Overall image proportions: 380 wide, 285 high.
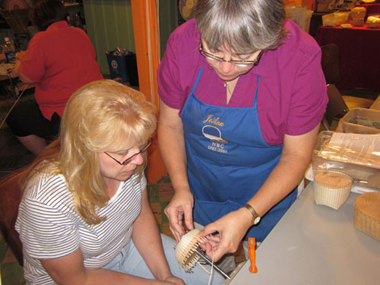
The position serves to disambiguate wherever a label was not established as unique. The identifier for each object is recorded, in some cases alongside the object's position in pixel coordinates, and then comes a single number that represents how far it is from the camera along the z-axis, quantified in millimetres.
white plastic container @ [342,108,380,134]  1562
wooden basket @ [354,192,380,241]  998
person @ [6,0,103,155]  2389
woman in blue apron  820
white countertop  893
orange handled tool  918
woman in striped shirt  952
